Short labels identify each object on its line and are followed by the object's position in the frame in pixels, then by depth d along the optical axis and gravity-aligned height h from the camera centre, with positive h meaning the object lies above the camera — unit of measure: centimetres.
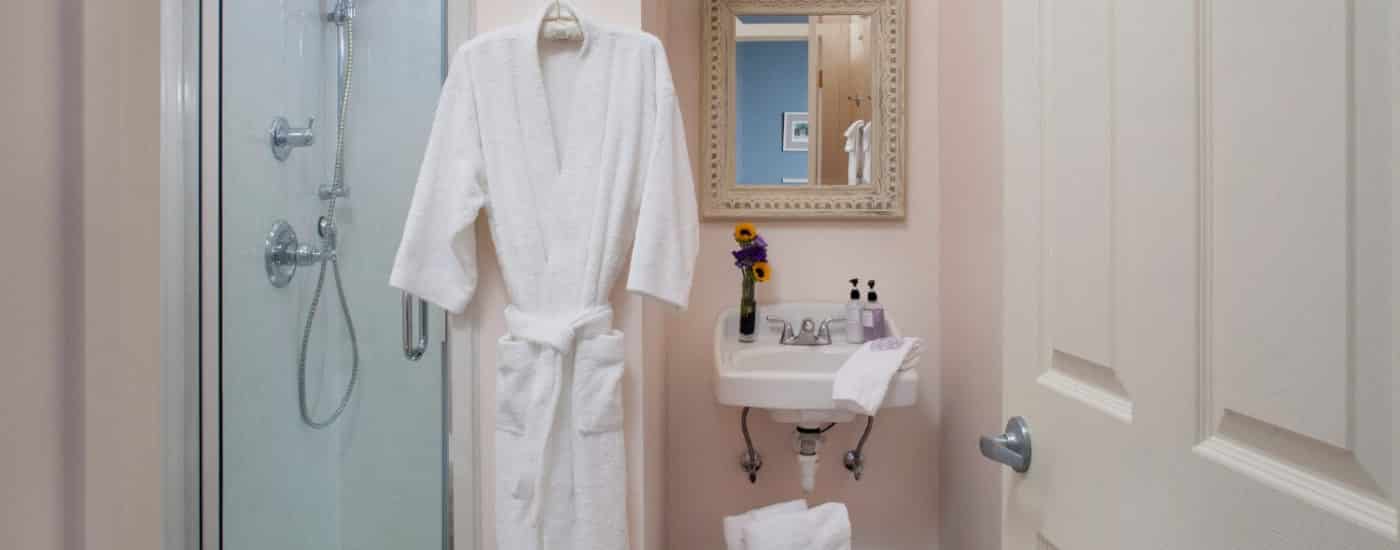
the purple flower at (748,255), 193 +7
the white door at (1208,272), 41 +1
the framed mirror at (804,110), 202 +50
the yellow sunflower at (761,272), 195 +2
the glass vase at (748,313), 194 -10
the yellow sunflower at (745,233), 194 +13
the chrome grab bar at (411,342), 150 -14
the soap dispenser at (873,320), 190 -11
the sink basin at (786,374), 163 -23
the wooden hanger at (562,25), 143 +53
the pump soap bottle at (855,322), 191 -12
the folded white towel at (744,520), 165 -59
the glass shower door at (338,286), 142 -2
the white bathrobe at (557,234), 138 +9
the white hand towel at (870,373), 158 -22
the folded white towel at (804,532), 159 -59
